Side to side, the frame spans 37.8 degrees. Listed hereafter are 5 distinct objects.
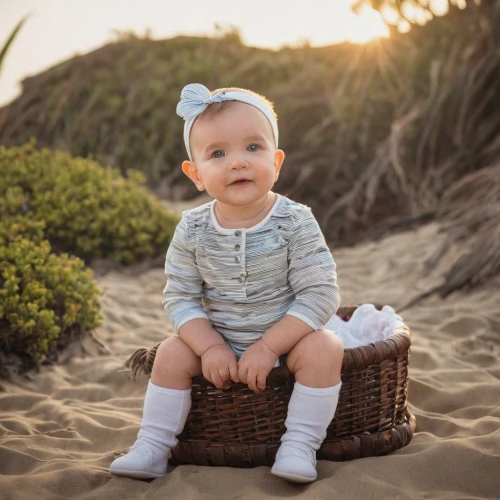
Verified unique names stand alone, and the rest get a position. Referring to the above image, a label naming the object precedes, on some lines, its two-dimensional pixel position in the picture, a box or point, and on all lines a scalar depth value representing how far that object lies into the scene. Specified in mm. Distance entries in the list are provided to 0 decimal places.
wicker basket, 2252
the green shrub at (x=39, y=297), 3346
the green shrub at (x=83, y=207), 5043
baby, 2191
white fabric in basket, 2750
